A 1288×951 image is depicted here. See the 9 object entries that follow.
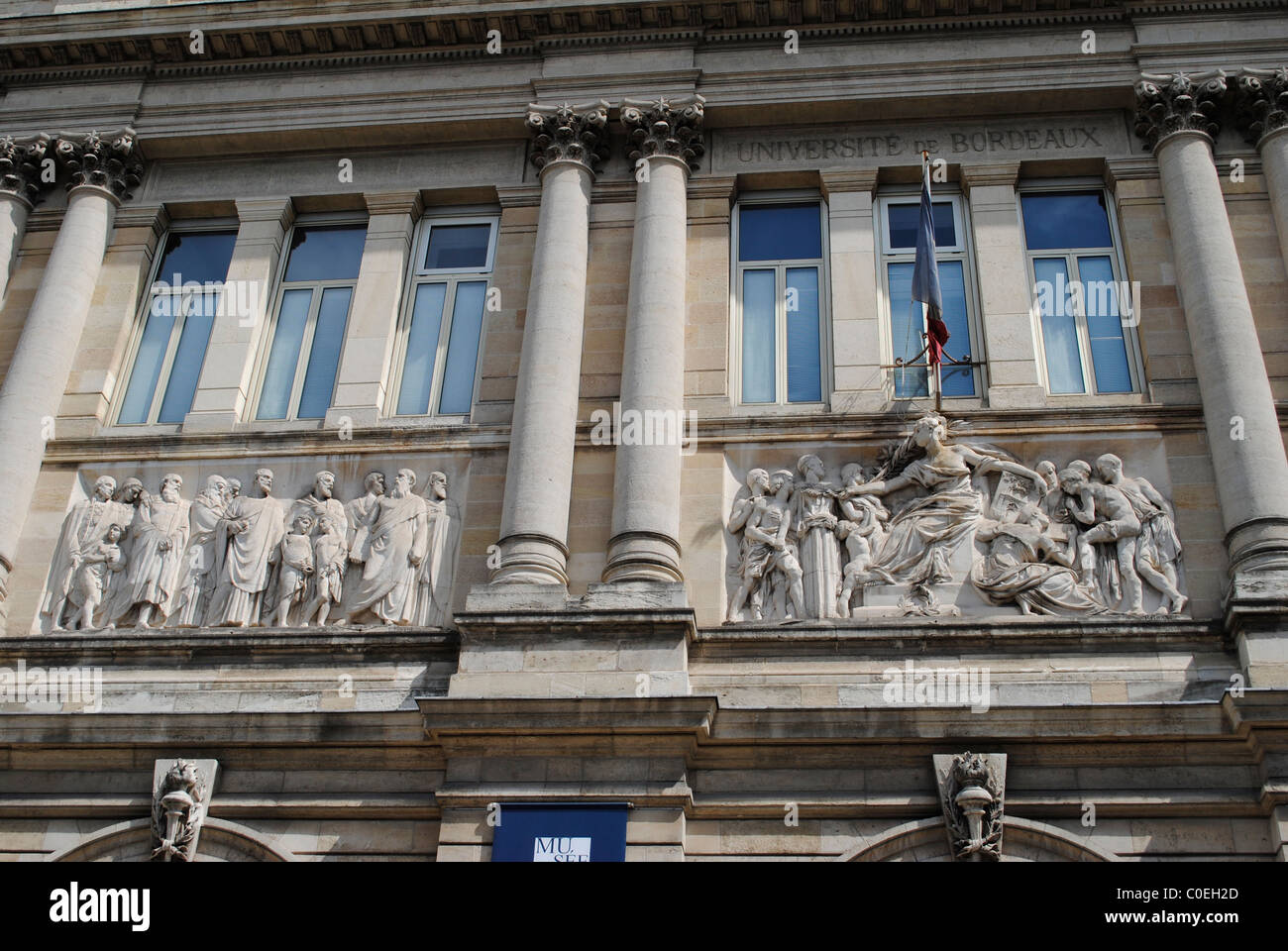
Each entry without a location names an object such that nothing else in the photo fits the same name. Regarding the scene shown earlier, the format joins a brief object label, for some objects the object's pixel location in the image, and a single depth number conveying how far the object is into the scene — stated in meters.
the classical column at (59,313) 17.72
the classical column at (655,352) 16.14
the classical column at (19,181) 20.19
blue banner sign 13.85
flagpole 17.12
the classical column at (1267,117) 18.52
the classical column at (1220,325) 15.46
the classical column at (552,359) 16.22
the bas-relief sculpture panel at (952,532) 15.77
